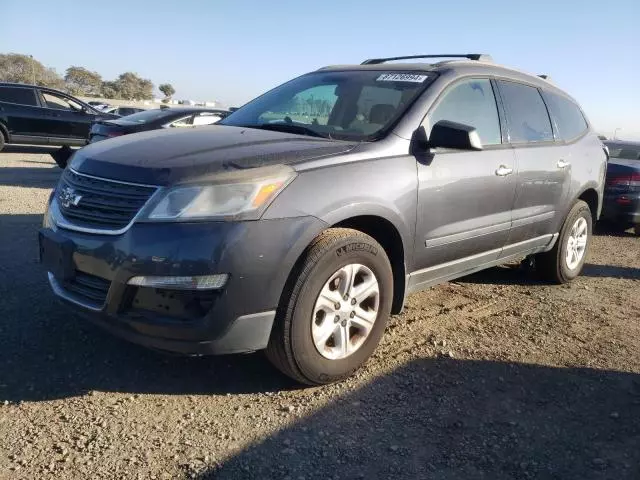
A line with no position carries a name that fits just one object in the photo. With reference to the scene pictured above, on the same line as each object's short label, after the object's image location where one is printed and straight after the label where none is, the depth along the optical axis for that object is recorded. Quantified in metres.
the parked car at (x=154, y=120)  8.56
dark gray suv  2.66
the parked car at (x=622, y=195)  7.96
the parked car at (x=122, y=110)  24.38
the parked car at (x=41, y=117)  12.80
